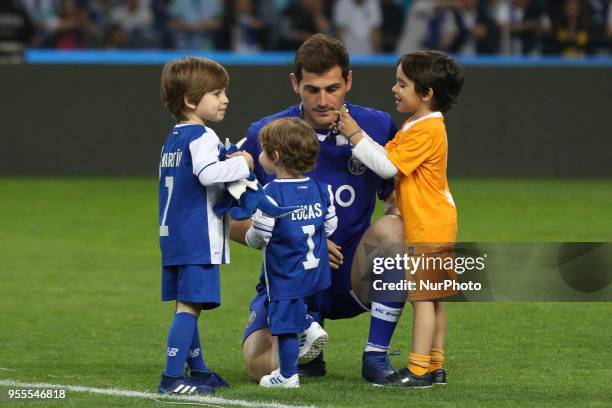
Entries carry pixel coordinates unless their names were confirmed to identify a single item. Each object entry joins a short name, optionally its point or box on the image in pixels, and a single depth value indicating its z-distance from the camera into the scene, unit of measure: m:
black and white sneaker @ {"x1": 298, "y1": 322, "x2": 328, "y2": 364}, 13.27
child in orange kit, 12.97
